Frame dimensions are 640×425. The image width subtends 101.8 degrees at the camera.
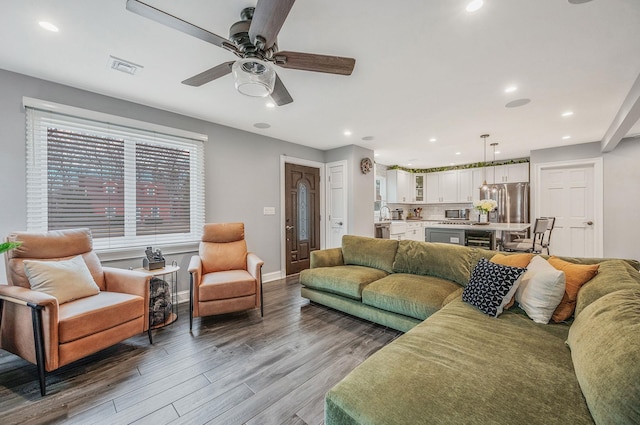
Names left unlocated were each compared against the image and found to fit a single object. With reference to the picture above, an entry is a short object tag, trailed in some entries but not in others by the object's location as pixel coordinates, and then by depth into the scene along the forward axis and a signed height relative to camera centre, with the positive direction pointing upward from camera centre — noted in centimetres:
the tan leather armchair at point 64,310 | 171 -72
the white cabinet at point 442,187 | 725 +69
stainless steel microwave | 728 -9
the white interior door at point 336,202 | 509 +19
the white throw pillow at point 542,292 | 168 -55
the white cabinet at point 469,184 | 681 +73
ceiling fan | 135 +103
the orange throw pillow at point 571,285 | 168 -50
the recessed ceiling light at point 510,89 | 270 +129
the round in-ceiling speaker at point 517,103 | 302 +128
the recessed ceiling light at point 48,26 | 179 +131
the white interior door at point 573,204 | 481 +12
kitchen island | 397 -36
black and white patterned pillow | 184 -57
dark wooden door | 484 -5
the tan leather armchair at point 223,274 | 262 -71
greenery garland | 625 +122
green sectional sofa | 89 -72
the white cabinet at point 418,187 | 786 +74
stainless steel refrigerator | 571 +20
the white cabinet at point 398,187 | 728 +71
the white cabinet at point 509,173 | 606 +91
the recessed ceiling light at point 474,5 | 159 +128
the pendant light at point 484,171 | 667 +103
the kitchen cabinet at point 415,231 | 706 -56
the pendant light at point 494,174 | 507 +92
